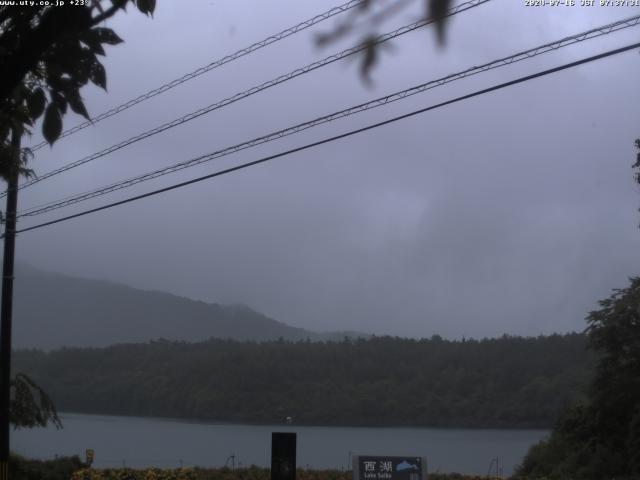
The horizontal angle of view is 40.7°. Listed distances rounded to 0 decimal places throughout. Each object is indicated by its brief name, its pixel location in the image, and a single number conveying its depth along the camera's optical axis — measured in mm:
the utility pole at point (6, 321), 17938
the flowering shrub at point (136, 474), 18688
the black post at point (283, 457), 14039
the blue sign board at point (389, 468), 14352
